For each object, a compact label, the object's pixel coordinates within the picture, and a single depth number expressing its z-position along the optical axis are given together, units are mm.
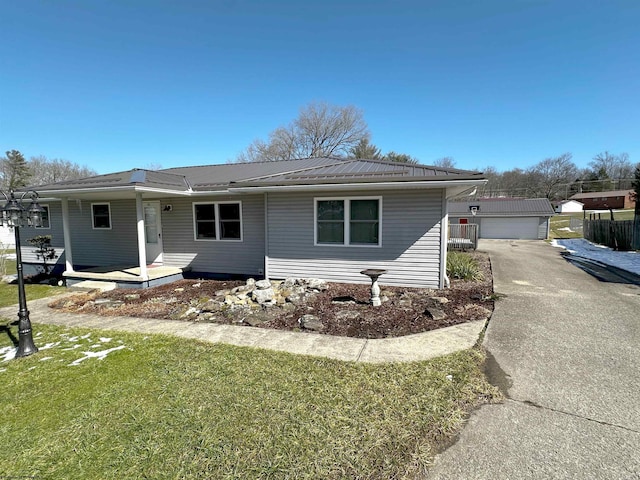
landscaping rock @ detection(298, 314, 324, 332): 5141
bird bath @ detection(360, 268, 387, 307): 6242
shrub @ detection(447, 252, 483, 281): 8766
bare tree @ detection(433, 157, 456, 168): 47125
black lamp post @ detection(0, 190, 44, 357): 4262
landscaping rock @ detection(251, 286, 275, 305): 6644
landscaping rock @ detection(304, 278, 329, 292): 7645
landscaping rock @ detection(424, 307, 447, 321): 5452
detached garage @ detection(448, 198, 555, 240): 25327
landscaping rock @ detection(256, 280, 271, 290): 7383
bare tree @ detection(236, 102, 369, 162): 31438
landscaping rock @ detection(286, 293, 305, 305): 6684
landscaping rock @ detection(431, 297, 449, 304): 6446
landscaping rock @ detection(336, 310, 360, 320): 5633
